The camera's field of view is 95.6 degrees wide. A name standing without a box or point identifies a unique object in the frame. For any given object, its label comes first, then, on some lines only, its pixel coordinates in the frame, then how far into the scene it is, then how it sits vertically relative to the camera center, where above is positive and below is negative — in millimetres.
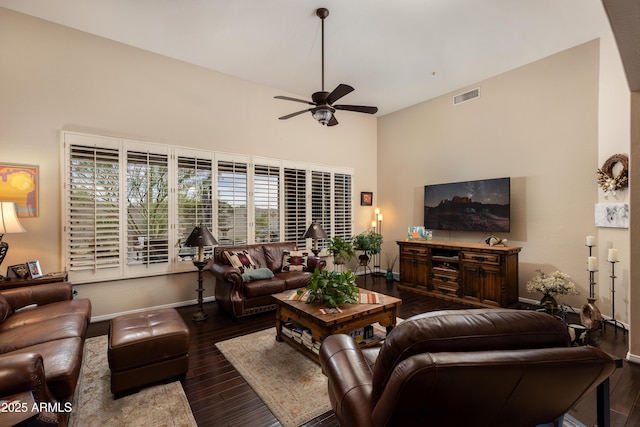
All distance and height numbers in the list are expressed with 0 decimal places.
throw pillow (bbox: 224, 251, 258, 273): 4359 -721
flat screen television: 4758 +133
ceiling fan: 3314 +1316
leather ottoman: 2242 -1110
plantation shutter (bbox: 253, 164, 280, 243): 5246 +204
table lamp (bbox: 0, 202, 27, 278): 2947 -66
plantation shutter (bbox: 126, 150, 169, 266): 4109 +78
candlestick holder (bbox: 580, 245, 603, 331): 3461 -1263
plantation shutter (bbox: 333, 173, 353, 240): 6398 +162
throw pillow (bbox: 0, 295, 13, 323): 2556 -871
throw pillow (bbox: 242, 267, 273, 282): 4094 -889
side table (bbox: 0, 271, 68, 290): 3025 -728
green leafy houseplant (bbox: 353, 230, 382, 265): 6254 -667
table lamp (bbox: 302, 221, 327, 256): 5266 -354
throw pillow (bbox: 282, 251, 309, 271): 4898 -815
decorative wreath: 3551 +475
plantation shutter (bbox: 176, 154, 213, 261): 4492 +256
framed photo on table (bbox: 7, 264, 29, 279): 3208 -650
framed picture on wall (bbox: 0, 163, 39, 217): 3389 +314
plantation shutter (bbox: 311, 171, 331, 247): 6055 +298
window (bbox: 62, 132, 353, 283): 3783 +164
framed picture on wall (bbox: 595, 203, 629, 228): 3561 -26
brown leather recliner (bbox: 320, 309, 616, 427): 979 -560
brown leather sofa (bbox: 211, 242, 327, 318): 3945 -988
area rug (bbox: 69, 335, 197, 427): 2021 -1448
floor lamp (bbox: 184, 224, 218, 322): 3998 -423
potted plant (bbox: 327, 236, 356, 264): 5824 -732
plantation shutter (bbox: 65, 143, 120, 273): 3717 +72
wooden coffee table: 2662 -1026
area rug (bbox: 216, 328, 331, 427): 2145 -1448
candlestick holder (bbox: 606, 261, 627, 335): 3604 -1139
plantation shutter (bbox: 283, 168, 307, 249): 5629 +163
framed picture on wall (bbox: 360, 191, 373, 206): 6910 +363
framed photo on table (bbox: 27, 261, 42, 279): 3303 -644
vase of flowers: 3871 -1007
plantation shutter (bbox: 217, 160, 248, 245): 4863 +191
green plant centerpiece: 2988 -798
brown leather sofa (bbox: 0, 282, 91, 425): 1517 -933
